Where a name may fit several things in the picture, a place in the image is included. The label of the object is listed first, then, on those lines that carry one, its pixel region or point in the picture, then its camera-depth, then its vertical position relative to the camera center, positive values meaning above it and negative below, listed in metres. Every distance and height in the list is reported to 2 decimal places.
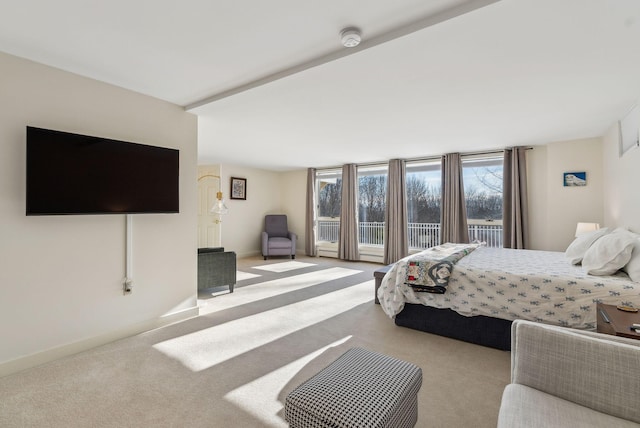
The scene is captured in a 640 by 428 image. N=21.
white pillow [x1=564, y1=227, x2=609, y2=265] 2.96 -0.28
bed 2.27 -0.68
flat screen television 2.24 +0.39
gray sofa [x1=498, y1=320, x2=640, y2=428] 1.15 -0.69
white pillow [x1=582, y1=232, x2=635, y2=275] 2.40 -0.31
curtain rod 5.34 +1.24
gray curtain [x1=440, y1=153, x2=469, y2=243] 5.56 +0.28
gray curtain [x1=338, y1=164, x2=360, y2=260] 6.95 +0.19
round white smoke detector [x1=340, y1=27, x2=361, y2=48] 1.88 +1.18
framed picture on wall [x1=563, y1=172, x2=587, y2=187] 4.49 +0.60
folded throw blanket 2.82 -0.52
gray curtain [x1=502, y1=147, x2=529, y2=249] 4.99 +0.29
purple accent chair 7.19 -0.46
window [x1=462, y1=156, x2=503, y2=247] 5.54 +0.40
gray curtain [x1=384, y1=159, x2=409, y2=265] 6.29 +0.09
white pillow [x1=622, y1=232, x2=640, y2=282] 2.24 -0.37
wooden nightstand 1.44 -0.55
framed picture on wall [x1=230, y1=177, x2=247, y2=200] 7.26 +0.79
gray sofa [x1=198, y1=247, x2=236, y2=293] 4.10 -0.70
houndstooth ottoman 1.22 -0.80
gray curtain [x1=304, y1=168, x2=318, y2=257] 7.66 +0.14
